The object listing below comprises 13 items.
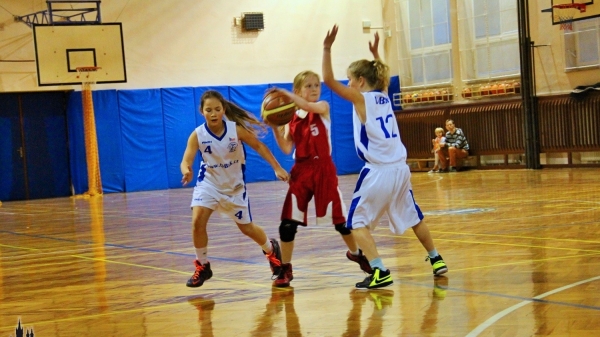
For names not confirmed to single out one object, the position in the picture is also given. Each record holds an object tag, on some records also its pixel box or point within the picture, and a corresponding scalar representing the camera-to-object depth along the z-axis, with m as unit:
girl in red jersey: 5.78
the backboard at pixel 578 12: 16.66
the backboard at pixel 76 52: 19.61
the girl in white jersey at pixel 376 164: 5.38
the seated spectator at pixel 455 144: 21.20
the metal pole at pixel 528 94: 19.41
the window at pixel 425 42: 22.16
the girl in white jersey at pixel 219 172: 5.80
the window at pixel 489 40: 20.19
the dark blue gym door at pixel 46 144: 21.64
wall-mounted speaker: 23.81
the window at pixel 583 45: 18.00
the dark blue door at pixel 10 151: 21.28
